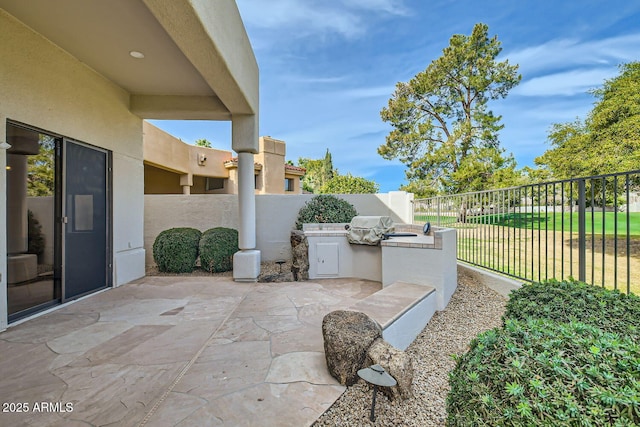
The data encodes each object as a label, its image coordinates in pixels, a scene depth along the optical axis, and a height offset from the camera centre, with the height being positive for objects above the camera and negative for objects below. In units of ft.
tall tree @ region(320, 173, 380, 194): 98.43 +9.97
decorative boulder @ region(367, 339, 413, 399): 6.96 -3.91
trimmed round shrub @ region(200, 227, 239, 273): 21.27 -2.88
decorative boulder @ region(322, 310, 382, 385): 7.51 -3.61
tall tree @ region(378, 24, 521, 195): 46.55 +17.61
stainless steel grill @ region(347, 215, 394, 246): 16.99 -1.07
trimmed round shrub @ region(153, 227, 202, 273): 21.22 -3.01
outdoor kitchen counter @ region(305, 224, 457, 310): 13.43 -2.66
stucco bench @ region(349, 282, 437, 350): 9.36 -3.58
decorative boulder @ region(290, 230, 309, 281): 18.65 -3.16
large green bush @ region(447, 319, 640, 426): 2.94 -2.03
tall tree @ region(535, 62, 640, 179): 24.22 +7.40
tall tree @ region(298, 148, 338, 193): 119.03 +17.45
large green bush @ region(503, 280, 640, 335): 5.44 -2.07
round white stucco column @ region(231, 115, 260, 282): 19.02 +1.16
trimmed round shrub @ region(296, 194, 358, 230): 24.89 +0.13
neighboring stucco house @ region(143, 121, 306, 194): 45.37 +7.48
